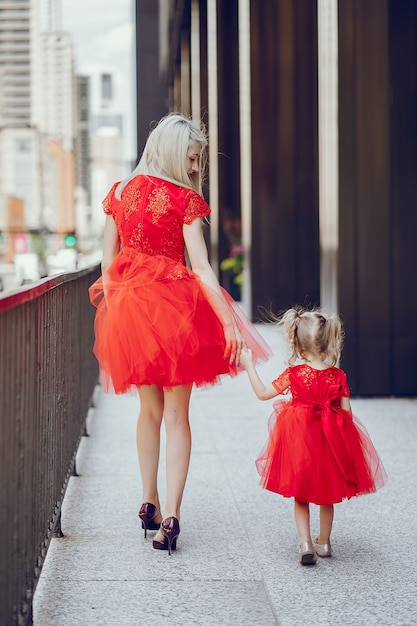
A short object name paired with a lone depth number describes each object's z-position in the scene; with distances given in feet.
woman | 16.70
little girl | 15.89
